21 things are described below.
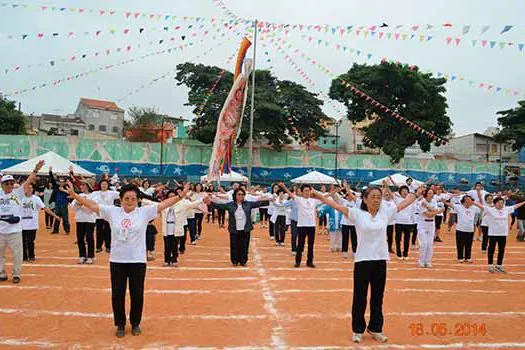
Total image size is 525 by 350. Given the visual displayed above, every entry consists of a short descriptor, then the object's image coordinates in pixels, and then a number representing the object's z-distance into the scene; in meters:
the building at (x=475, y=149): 47.84
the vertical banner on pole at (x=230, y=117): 18.97
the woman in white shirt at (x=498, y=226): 10.27
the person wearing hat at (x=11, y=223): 8.12
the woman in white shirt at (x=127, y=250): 5.57
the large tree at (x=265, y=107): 35.03
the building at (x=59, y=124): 56.25
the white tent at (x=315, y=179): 25.23
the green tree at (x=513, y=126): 35.81
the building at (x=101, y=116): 60.66
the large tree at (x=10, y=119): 39.00
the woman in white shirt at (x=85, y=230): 10.39
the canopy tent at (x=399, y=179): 24.82
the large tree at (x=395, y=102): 36.69
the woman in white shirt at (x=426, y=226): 10.60
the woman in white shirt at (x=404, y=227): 12.00
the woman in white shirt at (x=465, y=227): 11.44
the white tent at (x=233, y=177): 23.08
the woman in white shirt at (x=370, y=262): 5.55
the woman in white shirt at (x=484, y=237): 13.94
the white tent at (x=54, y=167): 21.48
